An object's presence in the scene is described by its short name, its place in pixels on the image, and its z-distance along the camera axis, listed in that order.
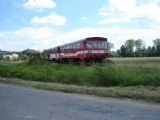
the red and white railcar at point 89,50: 21.13
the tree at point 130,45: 66.54
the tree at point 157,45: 55.02
